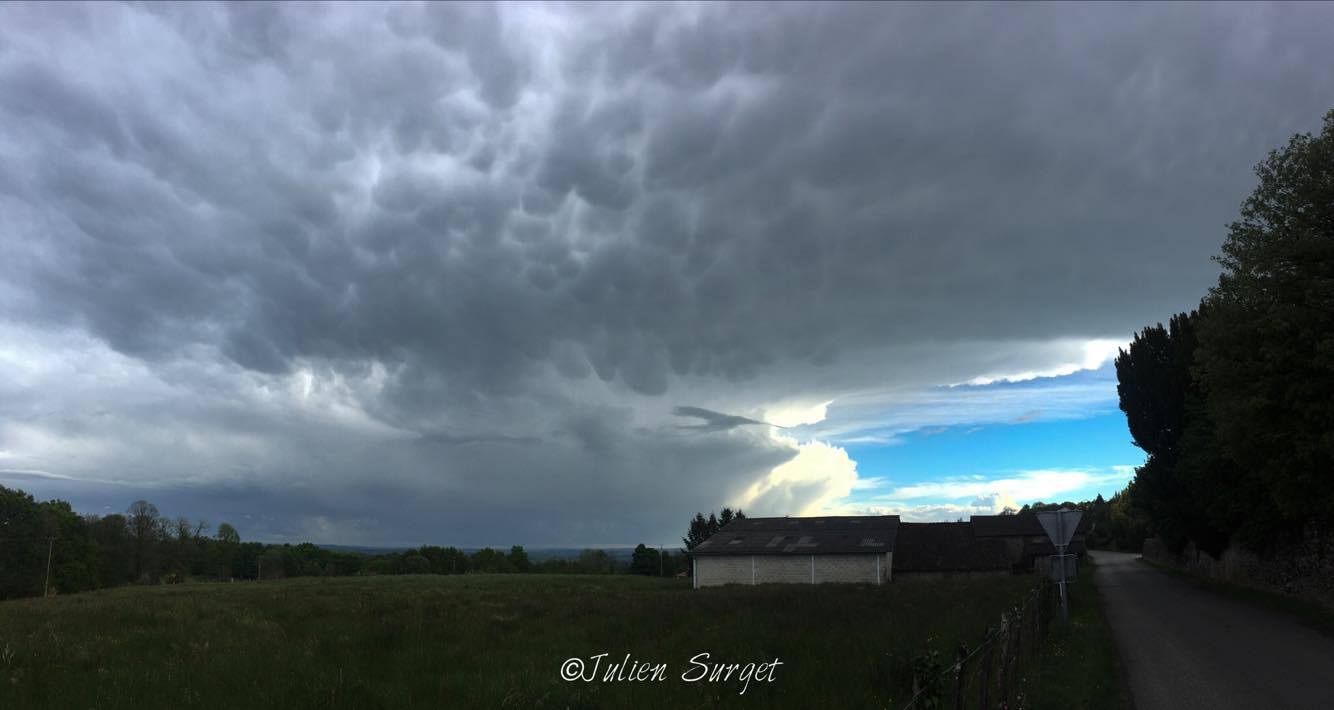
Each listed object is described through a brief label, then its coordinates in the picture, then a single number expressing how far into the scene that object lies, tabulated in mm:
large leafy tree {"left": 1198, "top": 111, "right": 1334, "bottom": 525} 20000
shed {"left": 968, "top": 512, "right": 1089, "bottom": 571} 71438
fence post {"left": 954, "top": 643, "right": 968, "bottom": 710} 7270
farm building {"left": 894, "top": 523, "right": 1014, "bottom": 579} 54844
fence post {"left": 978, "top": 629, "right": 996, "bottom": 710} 8305
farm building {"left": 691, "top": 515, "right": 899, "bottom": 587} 50500
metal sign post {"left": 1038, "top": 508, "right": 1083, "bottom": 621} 18891
